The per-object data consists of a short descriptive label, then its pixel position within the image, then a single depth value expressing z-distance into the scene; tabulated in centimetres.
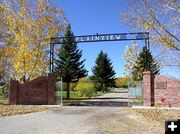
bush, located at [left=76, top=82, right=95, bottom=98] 2053
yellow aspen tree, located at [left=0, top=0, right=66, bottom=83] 1310
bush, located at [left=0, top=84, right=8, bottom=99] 1578
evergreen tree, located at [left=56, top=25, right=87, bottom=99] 2206
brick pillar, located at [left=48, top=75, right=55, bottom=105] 1204
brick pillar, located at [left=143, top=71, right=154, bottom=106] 1092
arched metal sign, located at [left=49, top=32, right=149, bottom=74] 1169
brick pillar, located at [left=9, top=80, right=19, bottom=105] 1212
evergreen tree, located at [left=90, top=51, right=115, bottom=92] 3383
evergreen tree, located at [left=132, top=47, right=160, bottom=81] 2216
